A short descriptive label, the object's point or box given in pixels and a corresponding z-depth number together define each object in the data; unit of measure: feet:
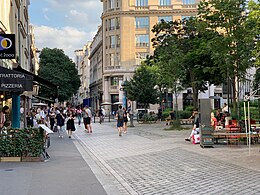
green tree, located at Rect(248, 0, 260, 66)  31.58
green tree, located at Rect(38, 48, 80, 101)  162.55
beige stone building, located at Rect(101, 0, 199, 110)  149.06
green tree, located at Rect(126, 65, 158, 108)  89.07
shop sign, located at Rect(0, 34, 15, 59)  36.39
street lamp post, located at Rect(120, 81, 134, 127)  73.59
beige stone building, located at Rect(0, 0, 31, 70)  47.86
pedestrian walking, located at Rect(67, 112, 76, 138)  52.02
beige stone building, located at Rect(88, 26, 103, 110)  181.65
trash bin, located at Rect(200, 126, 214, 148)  36.18
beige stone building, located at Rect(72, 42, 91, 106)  273.70
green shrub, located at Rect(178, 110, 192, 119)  90.67
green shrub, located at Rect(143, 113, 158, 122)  84.50
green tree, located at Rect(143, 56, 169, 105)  64.37
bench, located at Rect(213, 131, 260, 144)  37.93
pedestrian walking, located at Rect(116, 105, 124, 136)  52.65
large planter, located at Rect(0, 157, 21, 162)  27.68
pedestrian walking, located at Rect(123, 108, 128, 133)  55.84
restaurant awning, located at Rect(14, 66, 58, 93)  42.15
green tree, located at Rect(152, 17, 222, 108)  62.83
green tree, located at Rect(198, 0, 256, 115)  44.32
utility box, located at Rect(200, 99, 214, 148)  36.21
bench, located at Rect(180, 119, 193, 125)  75.00
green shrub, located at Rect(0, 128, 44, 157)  27.69
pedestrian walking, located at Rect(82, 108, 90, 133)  59.95
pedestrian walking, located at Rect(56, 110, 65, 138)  56.16
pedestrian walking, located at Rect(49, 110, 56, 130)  65.17
